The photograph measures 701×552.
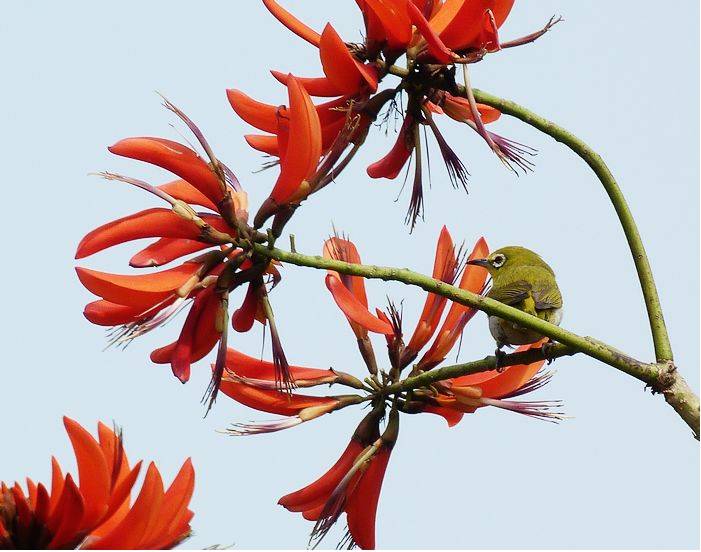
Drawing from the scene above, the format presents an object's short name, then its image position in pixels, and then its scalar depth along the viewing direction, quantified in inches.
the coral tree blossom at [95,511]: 176.7
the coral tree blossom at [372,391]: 261.4
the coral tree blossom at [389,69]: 245.8
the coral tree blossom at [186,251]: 224.8
